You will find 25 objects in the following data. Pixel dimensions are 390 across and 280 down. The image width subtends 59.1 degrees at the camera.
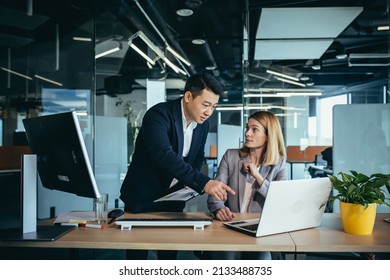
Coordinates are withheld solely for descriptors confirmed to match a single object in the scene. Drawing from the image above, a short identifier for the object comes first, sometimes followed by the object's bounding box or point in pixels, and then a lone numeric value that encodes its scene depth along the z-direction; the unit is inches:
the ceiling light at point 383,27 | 195.2
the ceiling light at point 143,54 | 181.3
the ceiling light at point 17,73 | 242.4
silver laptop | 52.3
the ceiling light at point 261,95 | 189.4
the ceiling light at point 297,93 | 196.2
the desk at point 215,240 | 49.9
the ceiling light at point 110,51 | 173.8
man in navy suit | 74.9
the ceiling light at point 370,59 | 220.1
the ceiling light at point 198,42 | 267.8
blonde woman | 75.8
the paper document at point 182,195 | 68.6
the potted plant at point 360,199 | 55.8
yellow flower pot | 56.1
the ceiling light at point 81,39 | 230.8
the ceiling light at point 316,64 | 209.4
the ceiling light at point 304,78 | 202.1
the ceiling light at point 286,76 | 200.7
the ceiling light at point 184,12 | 202.0
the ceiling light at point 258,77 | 195.9
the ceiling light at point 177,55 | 266.7
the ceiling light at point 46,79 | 245.1
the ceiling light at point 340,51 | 222.7
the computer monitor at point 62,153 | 53.8
